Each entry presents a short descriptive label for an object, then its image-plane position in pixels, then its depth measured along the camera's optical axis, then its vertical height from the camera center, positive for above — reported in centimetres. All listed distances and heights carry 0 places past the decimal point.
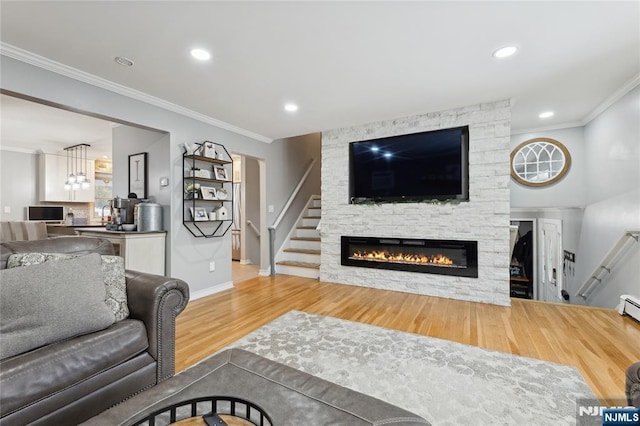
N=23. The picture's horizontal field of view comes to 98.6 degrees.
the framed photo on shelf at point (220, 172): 385 +56
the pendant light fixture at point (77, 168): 581 +100
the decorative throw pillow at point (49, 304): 123 -45
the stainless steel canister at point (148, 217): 324 -6
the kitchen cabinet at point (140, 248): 302 -41
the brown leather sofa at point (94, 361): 112 -71
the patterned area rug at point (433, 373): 156 -112
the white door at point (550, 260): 466 -87
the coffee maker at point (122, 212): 338 +0
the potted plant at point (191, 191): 356 +27
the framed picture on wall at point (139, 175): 368 +50
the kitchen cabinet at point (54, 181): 581 +66
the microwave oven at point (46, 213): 567 -2
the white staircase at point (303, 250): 492 -74
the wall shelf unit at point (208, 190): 357 +29
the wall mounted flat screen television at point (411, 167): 364 +64
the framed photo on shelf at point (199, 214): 355 -3
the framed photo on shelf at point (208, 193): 365 +26
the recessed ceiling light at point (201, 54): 228 +133
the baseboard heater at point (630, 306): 275 -98
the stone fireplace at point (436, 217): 339 -7
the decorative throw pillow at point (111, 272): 154 -38
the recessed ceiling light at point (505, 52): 225 +134
